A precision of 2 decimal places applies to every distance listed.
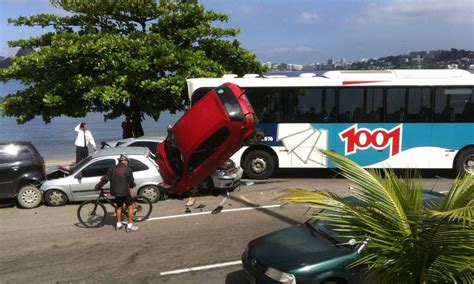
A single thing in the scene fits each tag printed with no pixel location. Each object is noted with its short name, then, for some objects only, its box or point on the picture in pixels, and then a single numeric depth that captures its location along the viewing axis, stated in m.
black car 12.57
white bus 14.45
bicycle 10.74
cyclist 9.94
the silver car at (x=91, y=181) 12.54
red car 11.96
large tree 16.11
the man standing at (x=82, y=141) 16.78
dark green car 5.65
